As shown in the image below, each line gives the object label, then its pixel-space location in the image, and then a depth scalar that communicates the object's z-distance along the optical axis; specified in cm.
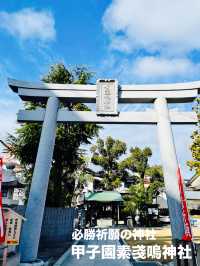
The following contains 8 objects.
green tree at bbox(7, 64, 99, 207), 1004
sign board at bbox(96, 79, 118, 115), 574
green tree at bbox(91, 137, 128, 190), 2294
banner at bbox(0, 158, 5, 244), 306
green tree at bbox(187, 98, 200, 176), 926
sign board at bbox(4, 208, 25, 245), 371
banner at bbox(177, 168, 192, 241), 394
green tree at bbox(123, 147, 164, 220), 1830
